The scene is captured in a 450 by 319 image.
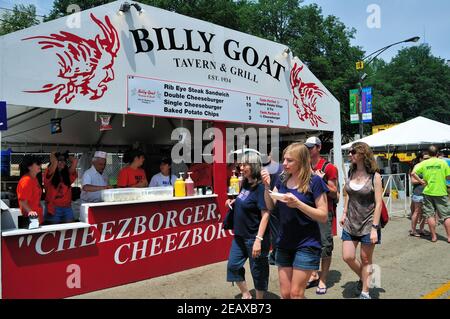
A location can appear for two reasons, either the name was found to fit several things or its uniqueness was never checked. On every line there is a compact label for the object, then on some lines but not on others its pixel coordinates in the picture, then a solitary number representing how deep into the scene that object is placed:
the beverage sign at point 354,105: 19.23
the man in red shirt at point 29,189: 4.41
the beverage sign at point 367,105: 18.92
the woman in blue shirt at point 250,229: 3.89
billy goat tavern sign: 4.32
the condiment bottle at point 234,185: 6.47
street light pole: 18.30
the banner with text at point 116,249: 4.23
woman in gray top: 4.23
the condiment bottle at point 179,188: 5.82
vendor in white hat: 5.32
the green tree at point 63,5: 21.78
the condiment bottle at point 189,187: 5.92
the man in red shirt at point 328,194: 4.72
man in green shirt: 7.60
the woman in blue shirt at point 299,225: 3.08
